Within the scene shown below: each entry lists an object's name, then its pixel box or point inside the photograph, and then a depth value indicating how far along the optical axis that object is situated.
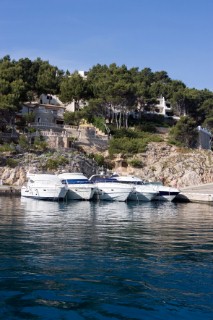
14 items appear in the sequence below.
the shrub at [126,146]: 68.81
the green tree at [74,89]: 77.12
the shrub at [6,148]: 58.78
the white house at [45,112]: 73.31
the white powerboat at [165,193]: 51.66
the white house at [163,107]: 94.19
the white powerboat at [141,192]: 50.56
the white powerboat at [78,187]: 48.72
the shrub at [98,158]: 65.62
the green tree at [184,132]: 76.25
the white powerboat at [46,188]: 47.03
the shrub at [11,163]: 56.94
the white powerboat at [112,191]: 48.75
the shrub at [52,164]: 58.25
